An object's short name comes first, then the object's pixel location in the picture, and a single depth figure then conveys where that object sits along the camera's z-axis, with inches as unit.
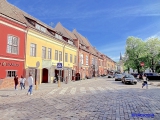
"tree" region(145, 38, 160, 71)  1887.3
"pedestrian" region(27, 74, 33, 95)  496.7
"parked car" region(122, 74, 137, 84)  941.8
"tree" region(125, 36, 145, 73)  1934.1
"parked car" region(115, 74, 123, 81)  1336.1
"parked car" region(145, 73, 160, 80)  1405.0
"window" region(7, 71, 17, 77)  667.9
